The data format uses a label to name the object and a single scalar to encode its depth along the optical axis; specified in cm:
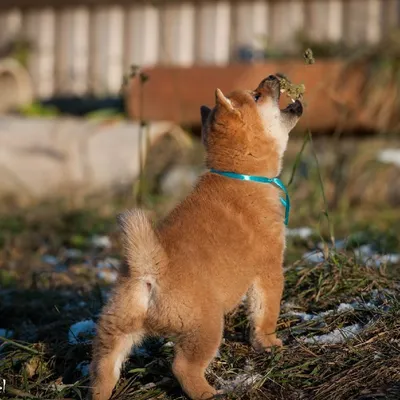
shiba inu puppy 573
